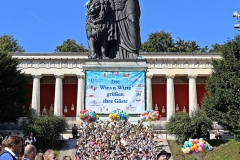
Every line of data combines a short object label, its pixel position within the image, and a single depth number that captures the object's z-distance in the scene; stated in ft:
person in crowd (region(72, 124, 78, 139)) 123.85
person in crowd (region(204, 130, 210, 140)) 117.11
